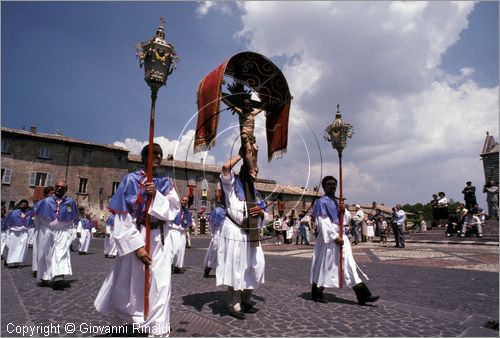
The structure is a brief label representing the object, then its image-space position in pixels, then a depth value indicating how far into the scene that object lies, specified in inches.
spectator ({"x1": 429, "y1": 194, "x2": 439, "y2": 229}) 881.2
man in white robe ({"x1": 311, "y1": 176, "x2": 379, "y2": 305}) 224.3
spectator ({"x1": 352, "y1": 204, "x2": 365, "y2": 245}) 786.1
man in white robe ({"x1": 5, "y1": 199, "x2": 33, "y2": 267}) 458.3
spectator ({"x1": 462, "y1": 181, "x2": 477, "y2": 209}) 804.3
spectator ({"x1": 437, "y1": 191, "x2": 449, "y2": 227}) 848.3
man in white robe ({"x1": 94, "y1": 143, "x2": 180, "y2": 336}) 145.2
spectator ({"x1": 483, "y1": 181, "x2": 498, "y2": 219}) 844.0
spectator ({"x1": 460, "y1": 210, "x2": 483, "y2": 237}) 731.4
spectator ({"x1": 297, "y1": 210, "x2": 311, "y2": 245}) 904.1
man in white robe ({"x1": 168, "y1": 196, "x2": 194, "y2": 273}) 363.3
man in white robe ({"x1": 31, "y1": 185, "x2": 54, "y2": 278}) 316.3
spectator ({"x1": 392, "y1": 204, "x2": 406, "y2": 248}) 647.1
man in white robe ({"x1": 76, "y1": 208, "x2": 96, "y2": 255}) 634.8
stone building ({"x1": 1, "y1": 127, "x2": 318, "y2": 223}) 1492.4
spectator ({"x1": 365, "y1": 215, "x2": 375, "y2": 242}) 888.9
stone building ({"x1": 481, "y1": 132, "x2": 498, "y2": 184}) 1192.8
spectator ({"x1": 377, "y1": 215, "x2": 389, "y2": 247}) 720.2
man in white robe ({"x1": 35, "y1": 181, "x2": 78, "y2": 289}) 293.1
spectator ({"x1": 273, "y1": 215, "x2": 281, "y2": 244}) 946.9
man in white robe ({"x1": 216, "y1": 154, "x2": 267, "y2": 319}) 192.7
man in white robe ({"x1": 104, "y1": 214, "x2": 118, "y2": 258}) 541.8
